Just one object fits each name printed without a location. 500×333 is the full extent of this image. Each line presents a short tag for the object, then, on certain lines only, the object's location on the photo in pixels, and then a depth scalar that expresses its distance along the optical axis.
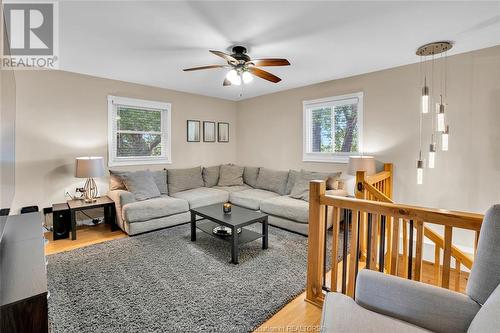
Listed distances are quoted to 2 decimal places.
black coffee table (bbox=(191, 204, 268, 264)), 2.68
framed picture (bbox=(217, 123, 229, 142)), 5.65
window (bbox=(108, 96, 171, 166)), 4.19
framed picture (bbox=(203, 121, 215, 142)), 5.38
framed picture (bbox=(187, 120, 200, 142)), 5.13
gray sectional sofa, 3.52
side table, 3.30
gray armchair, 1.11
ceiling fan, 2.53
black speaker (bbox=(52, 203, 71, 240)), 3.28
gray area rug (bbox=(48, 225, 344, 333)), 1.78
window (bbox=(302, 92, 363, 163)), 4.00
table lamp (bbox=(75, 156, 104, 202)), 3.42
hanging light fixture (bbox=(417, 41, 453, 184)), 2.68
